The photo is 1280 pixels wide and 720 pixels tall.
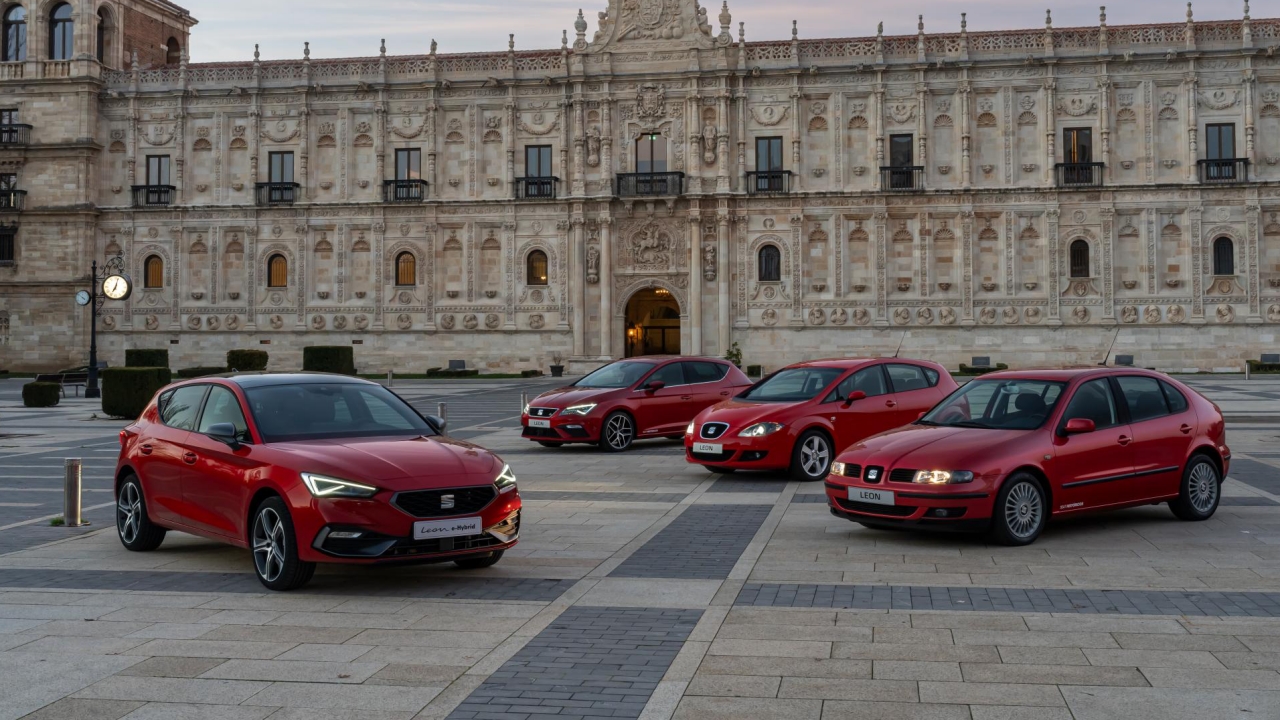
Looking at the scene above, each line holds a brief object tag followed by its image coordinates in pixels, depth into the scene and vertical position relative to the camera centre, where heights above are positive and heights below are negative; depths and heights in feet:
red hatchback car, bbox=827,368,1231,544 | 35.32 -2.51
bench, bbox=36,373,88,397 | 140.07 +0.75
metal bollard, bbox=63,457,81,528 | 41.24 -3.81
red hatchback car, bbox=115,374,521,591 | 29.40 -2.52
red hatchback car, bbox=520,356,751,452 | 67.62 -1.21
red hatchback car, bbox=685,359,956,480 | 52.54 -1.62
